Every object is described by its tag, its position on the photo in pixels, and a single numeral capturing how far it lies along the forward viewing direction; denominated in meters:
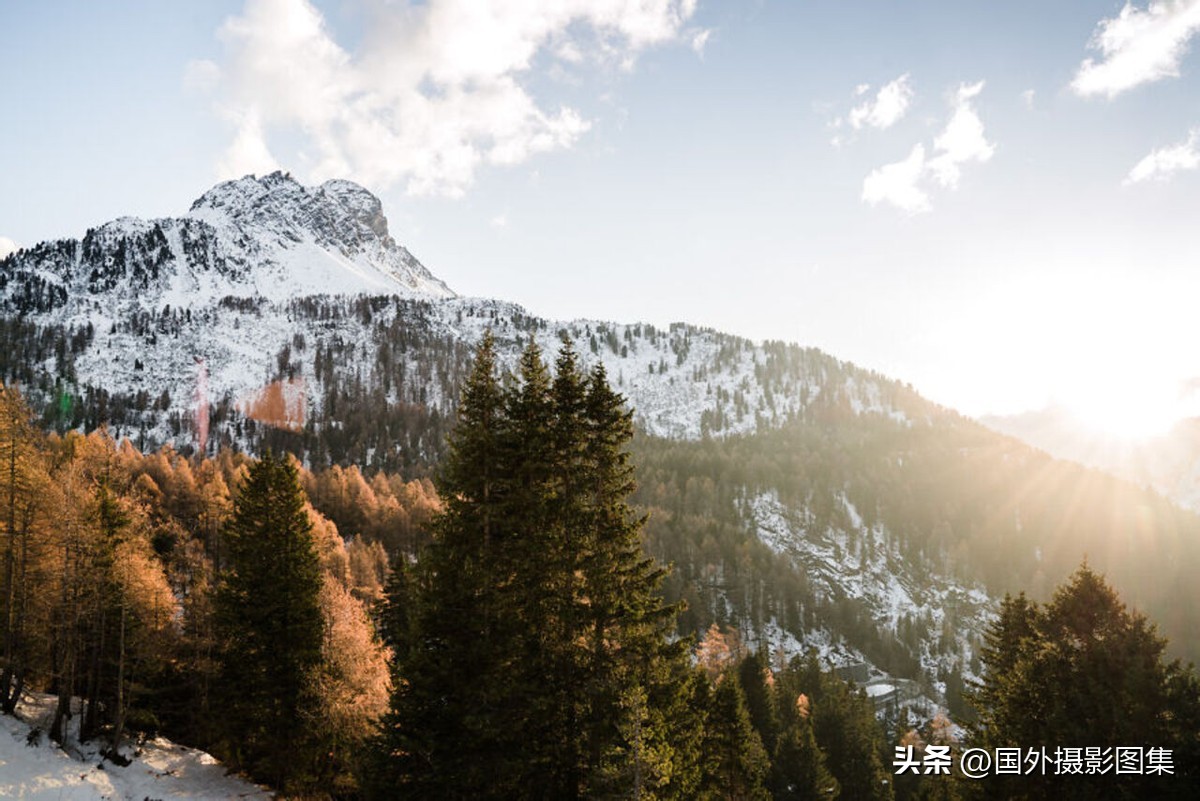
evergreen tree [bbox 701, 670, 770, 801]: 29.97
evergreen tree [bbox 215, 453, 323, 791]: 27.42
